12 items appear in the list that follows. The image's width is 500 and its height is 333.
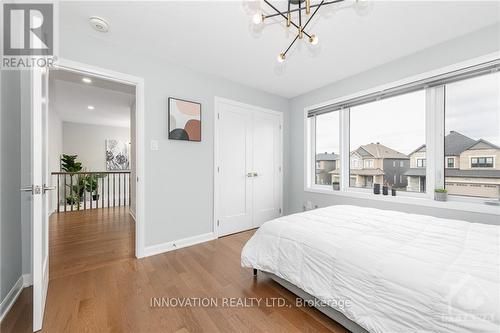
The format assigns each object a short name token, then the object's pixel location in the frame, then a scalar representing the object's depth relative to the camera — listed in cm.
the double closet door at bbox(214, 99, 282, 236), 329
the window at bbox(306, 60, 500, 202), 223
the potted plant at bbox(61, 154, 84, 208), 510
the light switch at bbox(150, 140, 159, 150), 263
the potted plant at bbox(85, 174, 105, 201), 543
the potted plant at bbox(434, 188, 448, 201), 239
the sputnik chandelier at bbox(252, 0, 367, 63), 142
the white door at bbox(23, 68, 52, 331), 138
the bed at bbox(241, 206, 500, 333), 92
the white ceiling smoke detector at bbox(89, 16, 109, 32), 197
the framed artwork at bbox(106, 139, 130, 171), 707
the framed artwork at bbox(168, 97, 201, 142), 275
